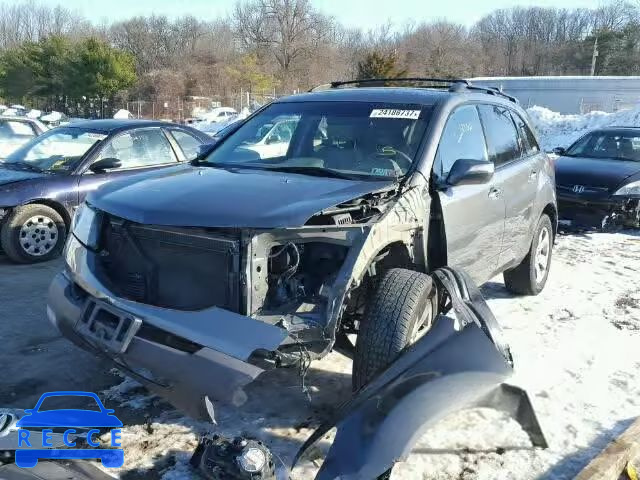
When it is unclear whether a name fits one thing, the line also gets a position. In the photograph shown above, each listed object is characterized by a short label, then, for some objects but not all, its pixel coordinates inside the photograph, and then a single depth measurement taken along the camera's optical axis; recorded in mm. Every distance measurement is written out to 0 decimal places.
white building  34844
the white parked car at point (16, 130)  10312
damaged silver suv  2936
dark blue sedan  6684
